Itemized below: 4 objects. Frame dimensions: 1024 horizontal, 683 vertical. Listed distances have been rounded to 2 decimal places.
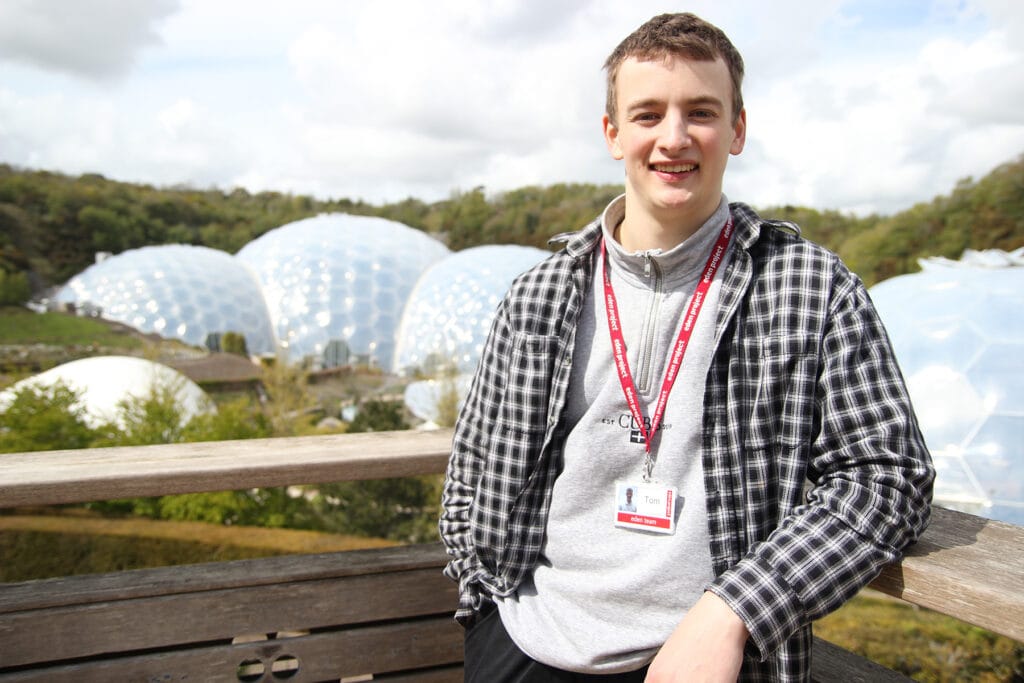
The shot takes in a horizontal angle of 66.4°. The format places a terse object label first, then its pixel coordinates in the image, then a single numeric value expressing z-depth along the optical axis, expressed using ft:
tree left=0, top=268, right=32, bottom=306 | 78.28
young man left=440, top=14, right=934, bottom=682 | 3.74
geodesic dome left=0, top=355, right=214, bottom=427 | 32.71
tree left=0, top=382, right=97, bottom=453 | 26.03
